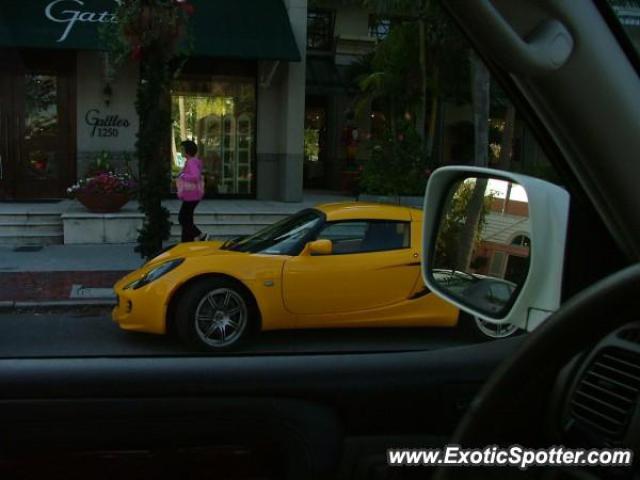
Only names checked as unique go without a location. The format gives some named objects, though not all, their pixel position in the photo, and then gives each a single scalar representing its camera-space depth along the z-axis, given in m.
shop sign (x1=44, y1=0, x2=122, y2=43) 12.96
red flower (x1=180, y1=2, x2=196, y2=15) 7.92
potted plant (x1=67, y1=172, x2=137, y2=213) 11.92
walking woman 9.90
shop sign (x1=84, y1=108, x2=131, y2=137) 14.46
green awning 12.79
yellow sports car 5.31
